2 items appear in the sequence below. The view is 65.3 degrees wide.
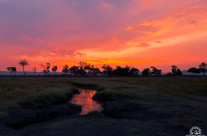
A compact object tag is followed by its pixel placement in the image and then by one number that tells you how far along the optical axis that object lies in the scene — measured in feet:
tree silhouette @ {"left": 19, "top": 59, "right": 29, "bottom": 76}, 468.42
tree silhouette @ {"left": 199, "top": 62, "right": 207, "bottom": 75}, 632.63
